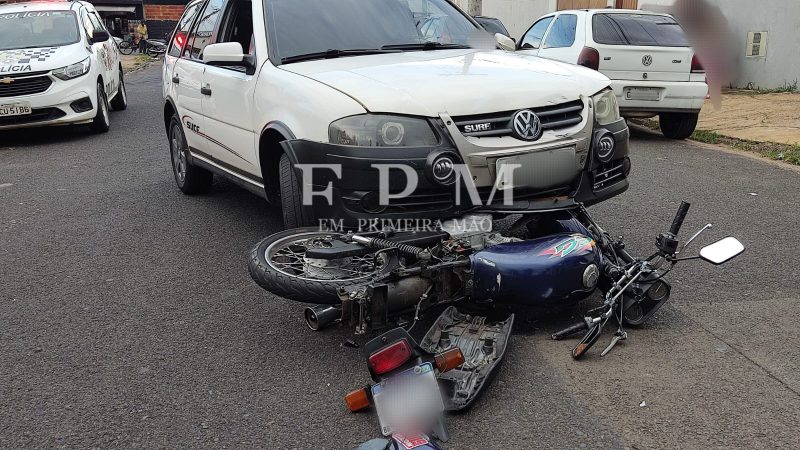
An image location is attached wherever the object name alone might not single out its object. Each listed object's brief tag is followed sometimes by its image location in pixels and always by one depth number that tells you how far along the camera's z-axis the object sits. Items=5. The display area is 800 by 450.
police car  10.77
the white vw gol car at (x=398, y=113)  4.11
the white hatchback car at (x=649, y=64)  10.16
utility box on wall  12.18
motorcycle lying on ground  3.73
